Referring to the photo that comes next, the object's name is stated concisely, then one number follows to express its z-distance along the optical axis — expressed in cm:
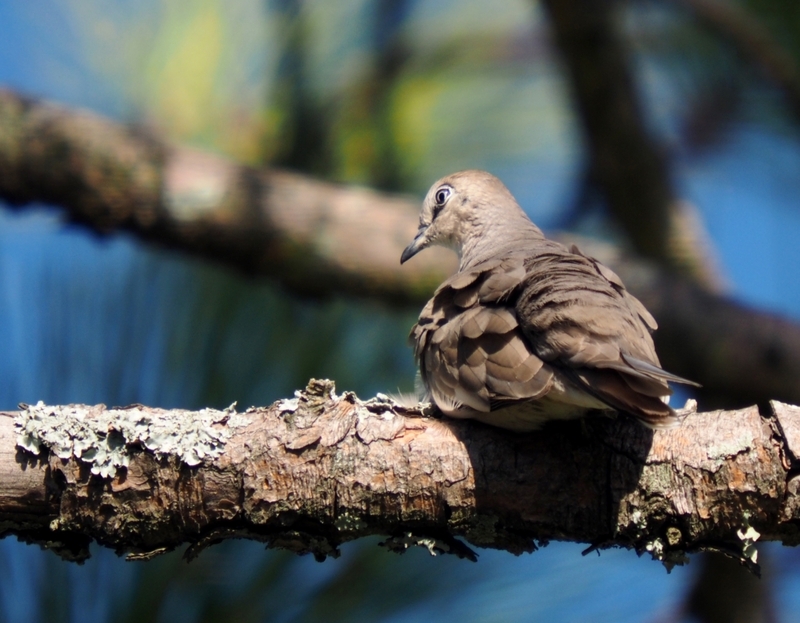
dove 432
